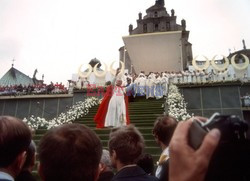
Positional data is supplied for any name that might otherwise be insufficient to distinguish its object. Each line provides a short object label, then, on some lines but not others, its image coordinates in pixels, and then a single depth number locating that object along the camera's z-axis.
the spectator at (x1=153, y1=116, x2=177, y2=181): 2.68
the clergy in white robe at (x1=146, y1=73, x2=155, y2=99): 15.82
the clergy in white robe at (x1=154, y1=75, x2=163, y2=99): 15.52
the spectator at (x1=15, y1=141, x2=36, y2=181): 1.96
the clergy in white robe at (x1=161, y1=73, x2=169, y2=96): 15.57
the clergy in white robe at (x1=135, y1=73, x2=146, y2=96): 16.08
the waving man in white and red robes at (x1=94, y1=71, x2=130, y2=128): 9.05
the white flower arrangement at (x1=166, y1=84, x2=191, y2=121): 9.99
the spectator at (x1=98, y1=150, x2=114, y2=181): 2.61
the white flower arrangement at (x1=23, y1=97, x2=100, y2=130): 10.94
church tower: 38.94
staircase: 7.83
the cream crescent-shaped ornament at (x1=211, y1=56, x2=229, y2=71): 17.97
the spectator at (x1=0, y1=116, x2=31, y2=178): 1.63
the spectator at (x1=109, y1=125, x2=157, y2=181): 2.32
